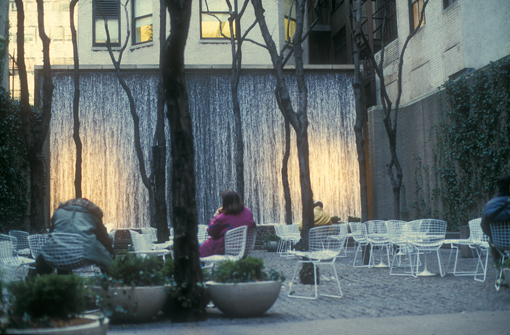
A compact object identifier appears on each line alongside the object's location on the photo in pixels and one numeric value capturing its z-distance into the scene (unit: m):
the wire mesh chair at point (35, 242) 8.04
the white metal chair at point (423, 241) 9.48
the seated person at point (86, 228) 6.54
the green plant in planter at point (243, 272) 6.11
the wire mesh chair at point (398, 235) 10.13
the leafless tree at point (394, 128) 15.29
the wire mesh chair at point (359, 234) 12.16
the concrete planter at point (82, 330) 3.42
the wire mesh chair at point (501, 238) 7.28
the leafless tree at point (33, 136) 11.23
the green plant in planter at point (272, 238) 17.88
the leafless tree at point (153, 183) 12.98
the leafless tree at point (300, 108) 9.69
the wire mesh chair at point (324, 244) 7.62
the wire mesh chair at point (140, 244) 9.56
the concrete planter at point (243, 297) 5.98
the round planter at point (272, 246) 17.72
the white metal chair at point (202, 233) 11.84
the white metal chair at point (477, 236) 9.04
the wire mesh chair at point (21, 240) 10.99
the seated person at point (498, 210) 7.34
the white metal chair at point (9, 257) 8.13
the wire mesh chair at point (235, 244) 7.14
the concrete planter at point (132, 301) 5.67
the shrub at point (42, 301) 3.54
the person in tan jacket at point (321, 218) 12.94
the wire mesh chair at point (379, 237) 11.41
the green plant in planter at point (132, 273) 5.74
